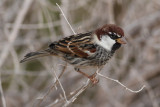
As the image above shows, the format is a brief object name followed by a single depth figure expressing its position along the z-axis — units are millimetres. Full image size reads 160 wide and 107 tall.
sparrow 7613
